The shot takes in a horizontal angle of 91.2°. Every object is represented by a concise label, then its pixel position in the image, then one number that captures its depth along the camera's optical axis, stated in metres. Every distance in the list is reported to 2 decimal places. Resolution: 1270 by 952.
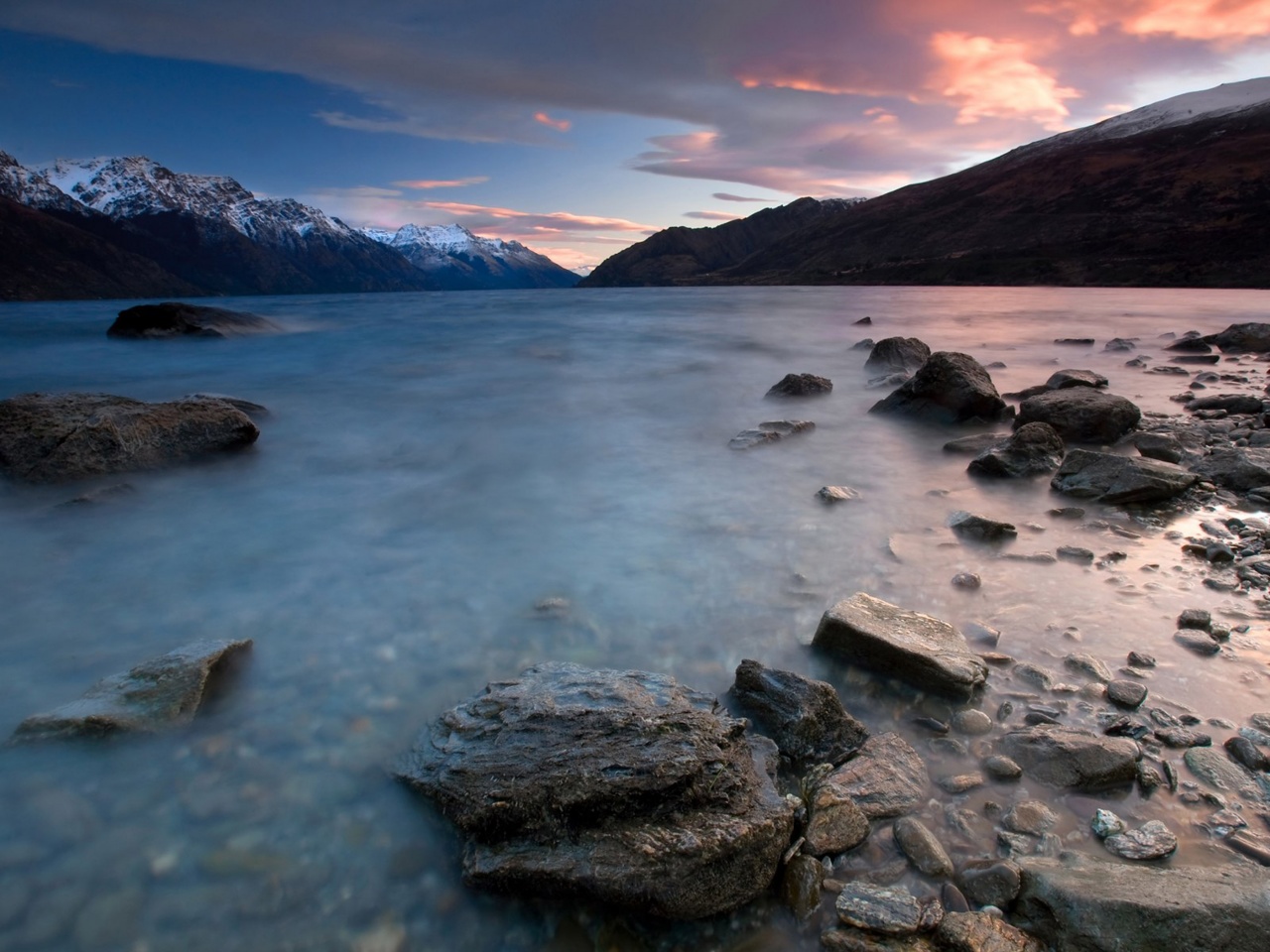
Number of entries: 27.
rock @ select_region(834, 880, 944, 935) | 1.96
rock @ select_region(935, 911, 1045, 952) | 1.88
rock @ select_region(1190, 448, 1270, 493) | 5.34
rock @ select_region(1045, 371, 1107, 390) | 9.59
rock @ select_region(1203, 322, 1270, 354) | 14.35
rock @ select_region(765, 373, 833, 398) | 10.77
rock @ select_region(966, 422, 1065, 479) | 6.13
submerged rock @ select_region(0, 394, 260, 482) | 6.04
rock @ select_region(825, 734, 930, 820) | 2.46
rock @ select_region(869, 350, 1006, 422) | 8.40
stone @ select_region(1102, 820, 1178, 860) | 2.18
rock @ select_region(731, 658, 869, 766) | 2.75
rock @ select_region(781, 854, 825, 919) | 2.11
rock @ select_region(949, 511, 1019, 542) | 4.75
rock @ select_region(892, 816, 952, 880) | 2.18
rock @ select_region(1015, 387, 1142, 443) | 7.43
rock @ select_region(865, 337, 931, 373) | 12.80
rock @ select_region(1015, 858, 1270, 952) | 1.75
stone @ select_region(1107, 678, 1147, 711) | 2.91
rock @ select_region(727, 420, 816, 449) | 7.66
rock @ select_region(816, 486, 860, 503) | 5.78
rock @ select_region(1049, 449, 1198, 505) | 5.22
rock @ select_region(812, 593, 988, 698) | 3.07
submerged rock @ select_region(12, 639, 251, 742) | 2.78
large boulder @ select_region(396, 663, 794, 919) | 2.09
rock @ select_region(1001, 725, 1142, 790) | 2.49
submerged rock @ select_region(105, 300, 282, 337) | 20.08
